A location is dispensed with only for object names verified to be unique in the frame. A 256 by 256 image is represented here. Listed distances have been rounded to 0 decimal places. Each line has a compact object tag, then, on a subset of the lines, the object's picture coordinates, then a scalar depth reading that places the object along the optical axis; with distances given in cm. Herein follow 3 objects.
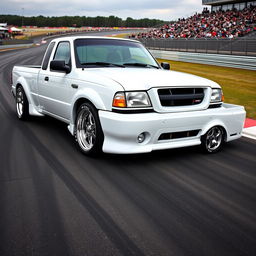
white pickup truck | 430
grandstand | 4238
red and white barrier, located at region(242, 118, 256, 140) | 638
